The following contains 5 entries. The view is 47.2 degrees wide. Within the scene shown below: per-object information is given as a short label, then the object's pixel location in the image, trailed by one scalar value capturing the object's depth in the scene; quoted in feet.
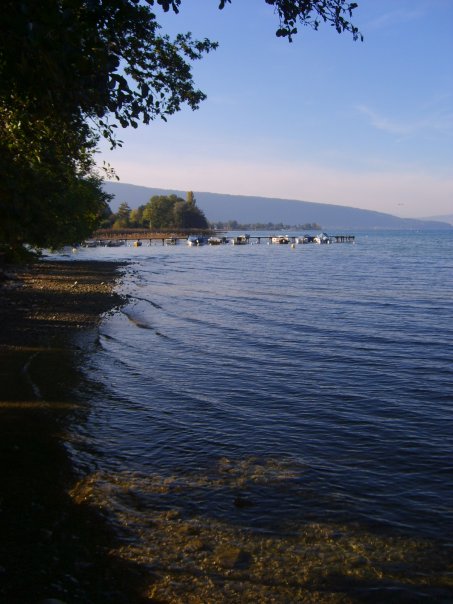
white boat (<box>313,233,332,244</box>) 442.09
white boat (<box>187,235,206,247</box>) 410.47
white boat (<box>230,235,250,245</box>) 425.28
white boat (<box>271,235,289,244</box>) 441.68
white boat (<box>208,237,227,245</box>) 419.74
